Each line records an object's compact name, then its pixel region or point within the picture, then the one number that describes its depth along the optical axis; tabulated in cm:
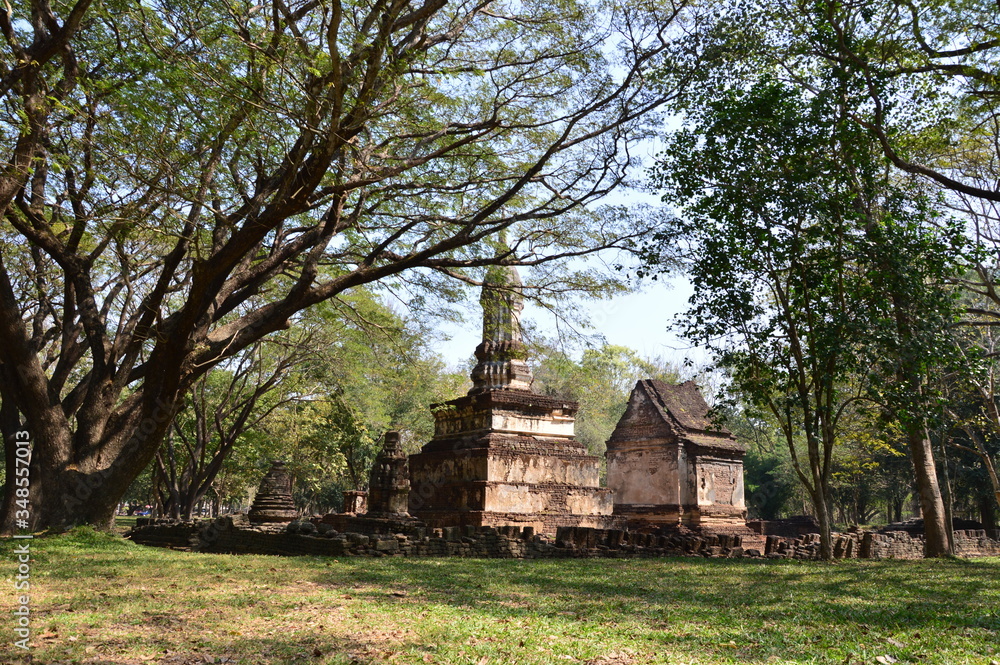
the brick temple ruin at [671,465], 2178
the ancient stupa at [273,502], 1798
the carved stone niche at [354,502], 2275
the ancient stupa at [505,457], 1625
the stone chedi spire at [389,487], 1705
